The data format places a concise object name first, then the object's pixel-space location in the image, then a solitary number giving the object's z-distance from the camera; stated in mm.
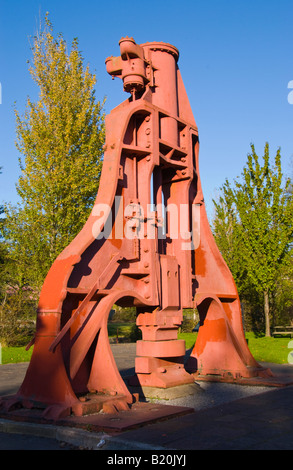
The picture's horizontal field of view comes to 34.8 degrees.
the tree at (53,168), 18531
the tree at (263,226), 20422
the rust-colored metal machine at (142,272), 6875
